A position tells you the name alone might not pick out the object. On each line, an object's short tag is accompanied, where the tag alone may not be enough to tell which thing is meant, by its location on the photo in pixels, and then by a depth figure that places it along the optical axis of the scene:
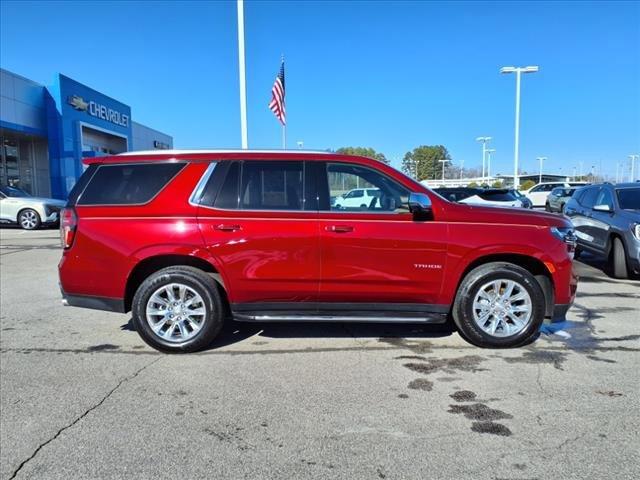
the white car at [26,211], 17.53
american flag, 16.66
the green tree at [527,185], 59.19
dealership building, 23.92
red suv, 4.66
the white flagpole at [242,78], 13.79
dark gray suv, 8.11
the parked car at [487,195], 15.85
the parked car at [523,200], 17.36
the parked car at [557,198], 22.67
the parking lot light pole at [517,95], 32.29
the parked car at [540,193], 34.81
